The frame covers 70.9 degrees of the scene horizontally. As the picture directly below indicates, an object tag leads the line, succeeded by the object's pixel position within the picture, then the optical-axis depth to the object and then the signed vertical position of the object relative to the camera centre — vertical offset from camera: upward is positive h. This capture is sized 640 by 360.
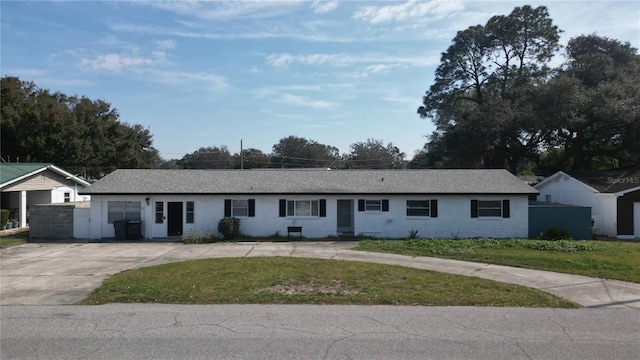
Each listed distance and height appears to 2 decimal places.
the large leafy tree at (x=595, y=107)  36.47 +7.00
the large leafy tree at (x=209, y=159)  98.00 +7.79
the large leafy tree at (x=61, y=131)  40.56 +6.19
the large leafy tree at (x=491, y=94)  42.84 +12.09
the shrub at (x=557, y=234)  23.55 -2.20
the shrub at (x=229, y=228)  23.53 -1.77
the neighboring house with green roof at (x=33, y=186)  27.94 +0.65
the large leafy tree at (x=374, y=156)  97.06 +8.29
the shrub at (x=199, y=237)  22.89 -2.20
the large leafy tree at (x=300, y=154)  93.88 +8.49
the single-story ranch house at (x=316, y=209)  24.59 -0.86
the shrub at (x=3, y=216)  27.30 -1.25
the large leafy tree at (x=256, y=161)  89.68 +6.60
